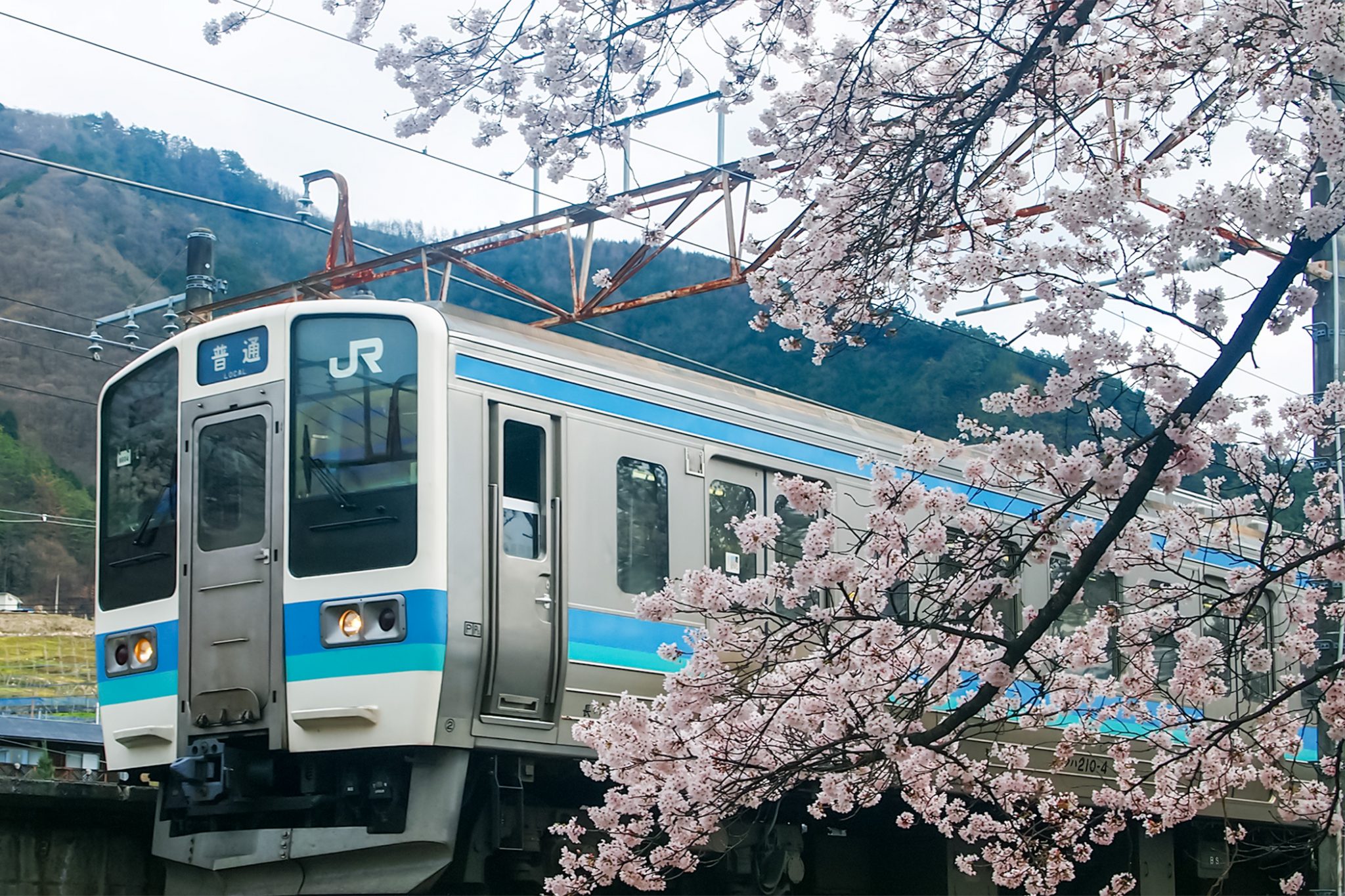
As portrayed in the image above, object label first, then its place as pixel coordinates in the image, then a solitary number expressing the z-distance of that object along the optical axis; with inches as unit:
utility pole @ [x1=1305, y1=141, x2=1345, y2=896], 340.2
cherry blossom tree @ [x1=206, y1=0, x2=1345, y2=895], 202.1
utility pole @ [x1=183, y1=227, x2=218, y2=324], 634.8
